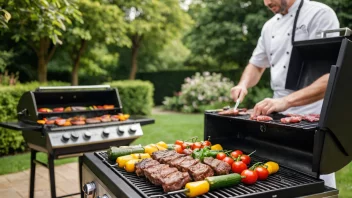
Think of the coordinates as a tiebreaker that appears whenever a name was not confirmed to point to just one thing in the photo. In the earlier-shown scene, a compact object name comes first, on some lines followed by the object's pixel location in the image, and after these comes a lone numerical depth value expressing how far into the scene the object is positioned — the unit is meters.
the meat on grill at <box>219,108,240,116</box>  2.55
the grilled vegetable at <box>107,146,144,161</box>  2.40
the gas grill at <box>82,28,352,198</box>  1.81
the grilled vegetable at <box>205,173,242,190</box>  1.83
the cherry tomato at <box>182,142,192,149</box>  2.67
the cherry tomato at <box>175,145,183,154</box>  2.59
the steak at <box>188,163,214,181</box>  1.93
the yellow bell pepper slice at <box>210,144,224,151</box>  2.58
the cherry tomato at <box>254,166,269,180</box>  2.00
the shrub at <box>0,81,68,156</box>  6.54
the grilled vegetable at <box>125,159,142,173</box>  2.16
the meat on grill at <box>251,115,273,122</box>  2.22
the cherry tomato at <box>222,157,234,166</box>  2.19
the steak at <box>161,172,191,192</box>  1.80
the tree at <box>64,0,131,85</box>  9.05
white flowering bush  13.37
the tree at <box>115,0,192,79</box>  13.24
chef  2.42
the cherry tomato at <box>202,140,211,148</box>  2.65
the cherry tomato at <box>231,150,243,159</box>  2.36
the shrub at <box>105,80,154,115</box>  10.73
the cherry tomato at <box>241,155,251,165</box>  2.27
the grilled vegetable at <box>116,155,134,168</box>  2.24
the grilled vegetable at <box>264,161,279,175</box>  2.08
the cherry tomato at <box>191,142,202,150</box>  2.63
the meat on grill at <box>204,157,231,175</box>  2.03
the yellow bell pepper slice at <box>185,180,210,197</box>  1.73
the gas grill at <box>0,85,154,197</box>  3.51
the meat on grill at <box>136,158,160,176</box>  2.07
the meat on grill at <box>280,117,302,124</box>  2.11
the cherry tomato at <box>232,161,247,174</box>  2.08
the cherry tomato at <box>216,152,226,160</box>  2.29
